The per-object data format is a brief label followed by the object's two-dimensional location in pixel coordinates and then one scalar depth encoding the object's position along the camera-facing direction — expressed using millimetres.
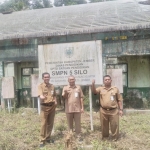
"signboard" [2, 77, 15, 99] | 10055
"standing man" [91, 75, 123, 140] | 5473
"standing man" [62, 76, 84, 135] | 5633
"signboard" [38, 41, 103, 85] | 6324
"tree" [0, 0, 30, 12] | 31028
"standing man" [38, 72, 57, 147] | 5484
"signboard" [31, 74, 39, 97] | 9758
